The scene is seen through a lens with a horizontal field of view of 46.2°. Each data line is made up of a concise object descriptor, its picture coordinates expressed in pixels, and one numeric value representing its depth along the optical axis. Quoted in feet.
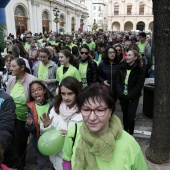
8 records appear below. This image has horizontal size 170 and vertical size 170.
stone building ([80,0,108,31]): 247.91
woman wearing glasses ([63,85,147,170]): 4.51
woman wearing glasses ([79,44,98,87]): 14.60
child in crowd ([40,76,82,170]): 7.47
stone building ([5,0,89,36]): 65.72
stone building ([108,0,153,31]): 216.33
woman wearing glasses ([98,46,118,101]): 13.88
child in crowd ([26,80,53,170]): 8.76
